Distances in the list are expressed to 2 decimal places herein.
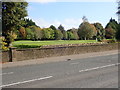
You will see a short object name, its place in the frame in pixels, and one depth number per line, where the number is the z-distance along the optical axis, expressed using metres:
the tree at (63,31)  82.69
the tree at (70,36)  82.20
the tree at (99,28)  78.45
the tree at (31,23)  88.37
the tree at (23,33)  68.09
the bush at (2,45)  14.31
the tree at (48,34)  71.43
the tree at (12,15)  18.02
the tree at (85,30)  56.38
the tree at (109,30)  80.50
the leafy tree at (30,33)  66.97
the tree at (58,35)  77.10
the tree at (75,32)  81.88
